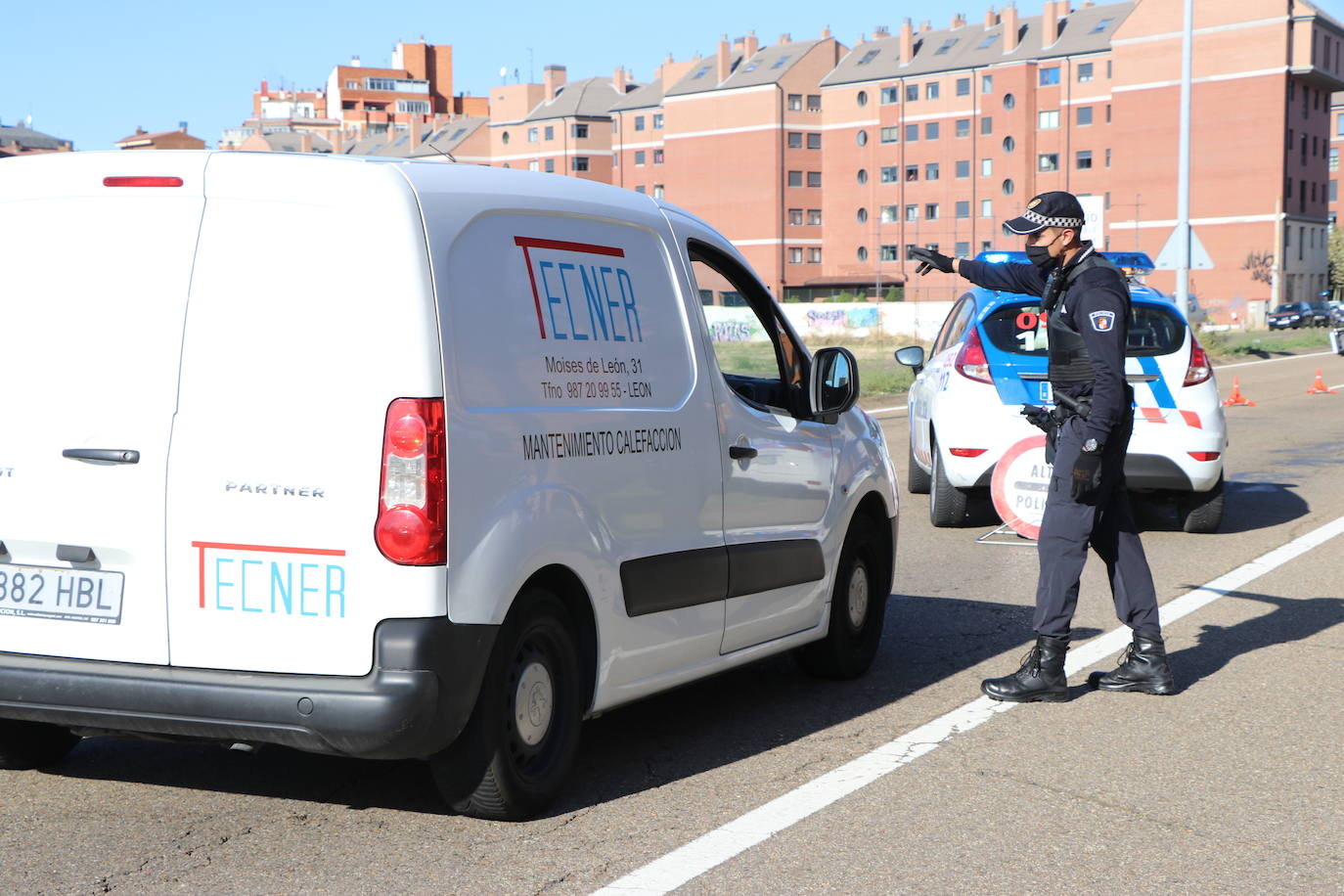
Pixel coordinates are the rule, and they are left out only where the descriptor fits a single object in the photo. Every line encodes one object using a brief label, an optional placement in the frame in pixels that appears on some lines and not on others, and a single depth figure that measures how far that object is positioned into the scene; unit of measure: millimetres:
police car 10430
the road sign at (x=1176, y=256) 32719
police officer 6105
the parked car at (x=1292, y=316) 83250
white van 4230
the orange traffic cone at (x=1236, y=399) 24159
